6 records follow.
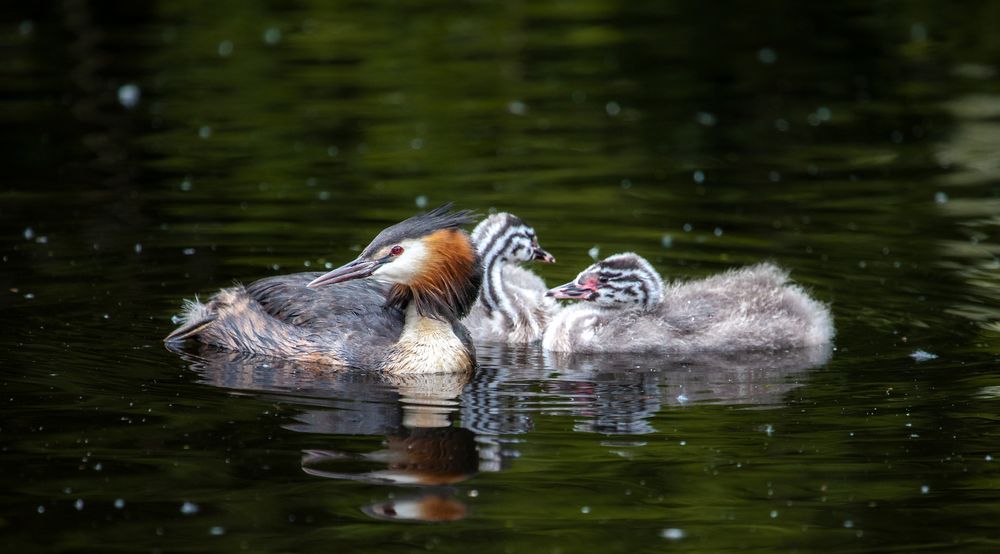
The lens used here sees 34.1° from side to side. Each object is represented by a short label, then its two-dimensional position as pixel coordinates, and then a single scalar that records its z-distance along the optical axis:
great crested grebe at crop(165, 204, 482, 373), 9.38
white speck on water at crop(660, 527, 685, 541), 6.82
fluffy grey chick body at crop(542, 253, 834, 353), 10.10
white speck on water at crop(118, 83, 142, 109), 18.20
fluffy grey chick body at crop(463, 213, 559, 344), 10.63
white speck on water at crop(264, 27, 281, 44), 21.93
